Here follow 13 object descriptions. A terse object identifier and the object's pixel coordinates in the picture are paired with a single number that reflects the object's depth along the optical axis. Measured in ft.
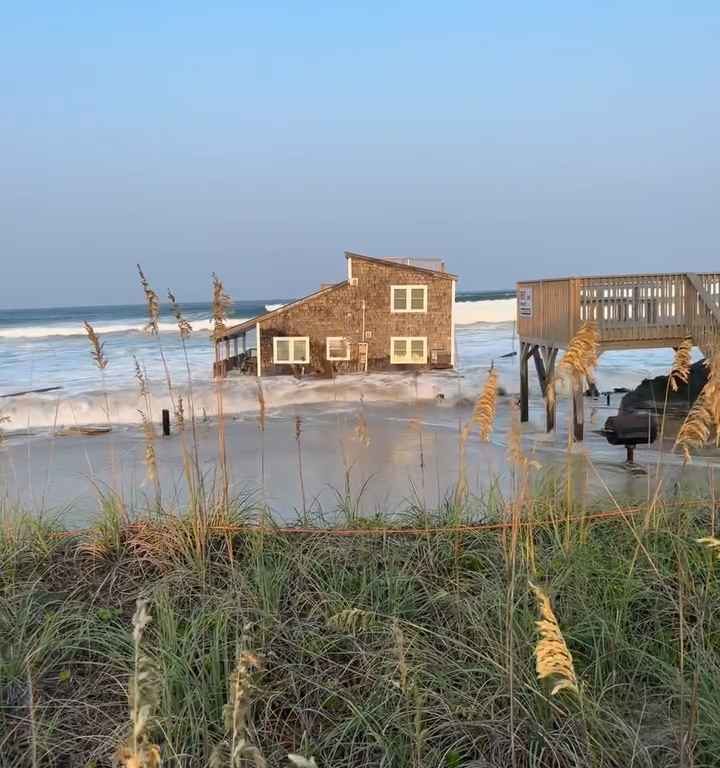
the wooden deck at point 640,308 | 40.32
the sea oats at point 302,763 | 3.93
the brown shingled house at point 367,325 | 96.73
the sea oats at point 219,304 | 15.21
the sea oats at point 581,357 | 11.98
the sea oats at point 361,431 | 15.39
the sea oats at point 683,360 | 13.61
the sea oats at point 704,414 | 11.01
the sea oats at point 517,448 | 11.19
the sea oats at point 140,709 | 4.54
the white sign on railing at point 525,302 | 48.60
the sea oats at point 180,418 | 15.80
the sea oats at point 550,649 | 6.12
